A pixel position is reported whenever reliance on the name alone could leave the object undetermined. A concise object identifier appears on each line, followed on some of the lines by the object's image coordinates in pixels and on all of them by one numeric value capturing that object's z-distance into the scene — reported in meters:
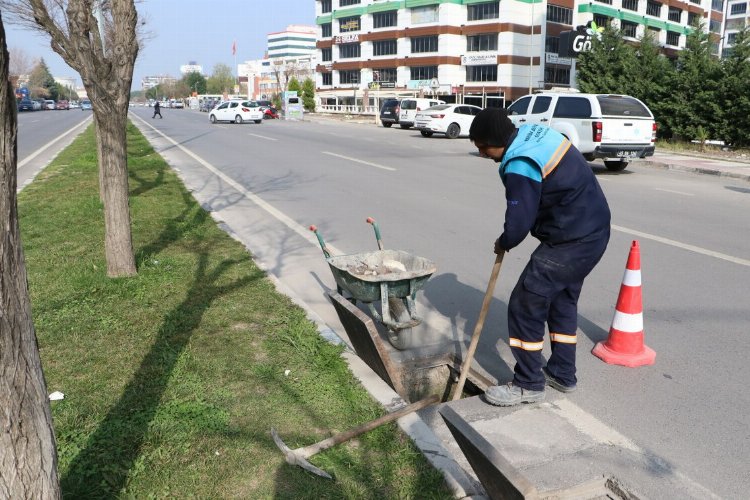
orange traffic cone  4.46
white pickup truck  14.88
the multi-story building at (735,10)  101.75
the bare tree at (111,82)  5.25
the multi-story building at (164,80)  162.25
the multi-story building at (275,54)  136.24
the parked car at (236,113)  41.72
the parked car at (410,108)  35.47
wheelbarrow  4.45
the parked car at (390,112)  37.94
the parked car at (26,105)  72.58
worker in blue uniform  3.46
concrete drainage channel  2.66
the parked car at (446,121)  28.81
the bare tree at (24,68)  90.18
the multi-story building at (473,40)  60.09
